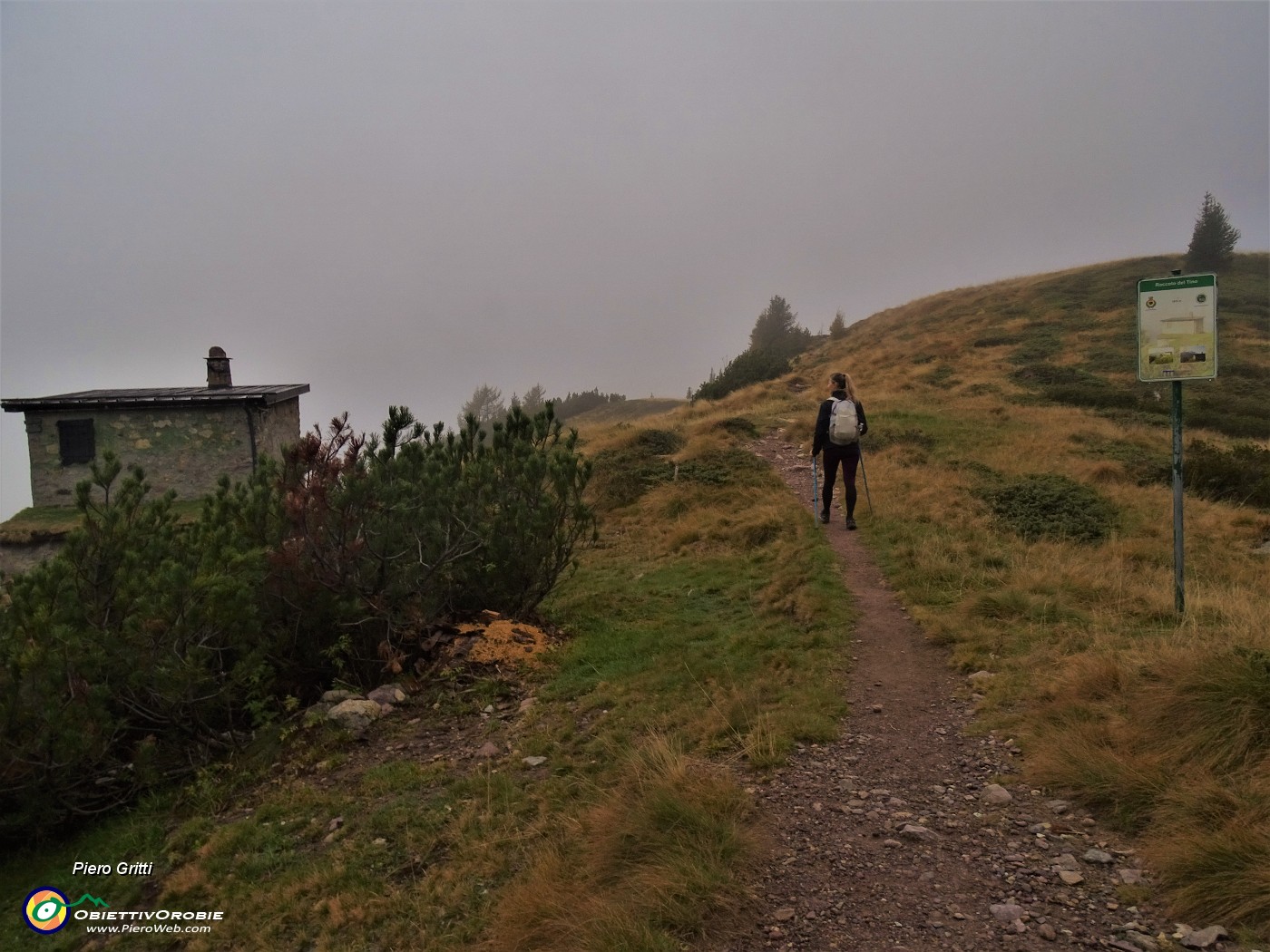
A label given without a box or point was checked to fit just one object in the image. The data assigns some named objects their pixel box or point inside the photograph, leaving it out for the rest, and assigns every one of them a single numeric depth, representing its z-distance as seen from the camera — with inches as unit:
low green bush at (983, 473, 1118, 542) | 388.8
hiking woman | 380.2
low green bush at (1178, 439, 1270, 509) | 466.0
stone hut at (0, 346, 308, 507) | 708.7
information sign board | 232.5
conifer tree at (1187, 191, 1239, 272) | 1419.8
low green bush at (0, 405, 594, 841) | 219.9
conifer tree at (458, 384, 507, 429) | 2208.3
